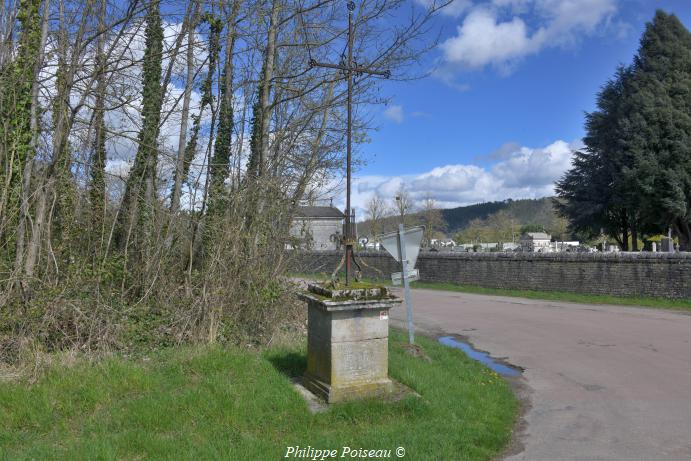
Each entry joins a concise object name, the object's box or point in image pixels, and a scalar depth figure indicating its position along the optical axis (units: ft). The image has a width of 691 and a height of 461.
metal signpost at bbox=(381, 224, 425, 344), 31.07
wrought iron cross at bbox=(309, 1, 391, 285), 22.44
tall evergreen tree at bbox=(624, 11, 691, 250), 99.04
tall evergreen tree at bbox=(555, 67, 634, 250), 111.04
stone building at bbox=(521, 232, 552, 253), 295.44
